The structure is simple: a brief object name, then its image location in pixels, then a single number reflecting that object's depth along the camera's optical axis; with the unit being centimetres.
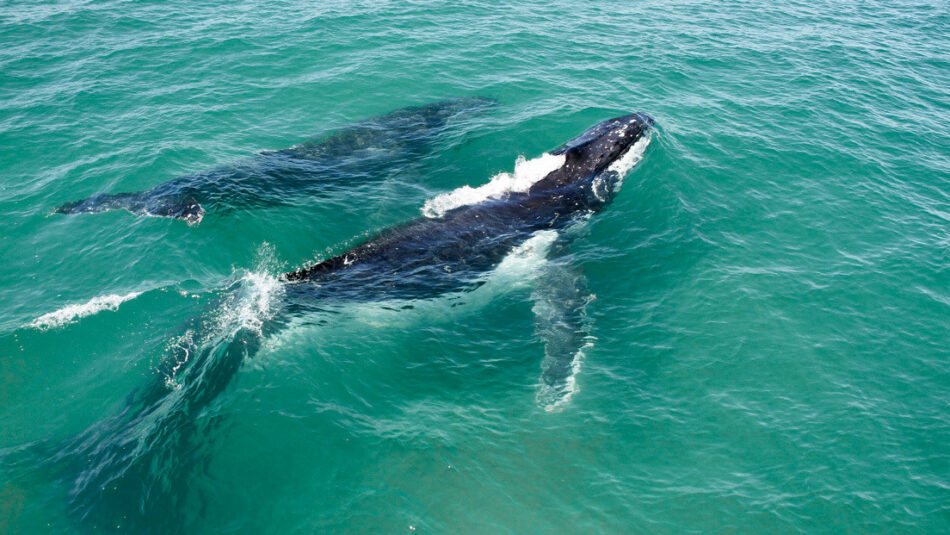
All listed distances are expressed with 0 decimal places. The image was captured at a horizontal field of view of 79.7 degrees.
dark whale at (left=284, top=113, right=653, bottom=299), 2228
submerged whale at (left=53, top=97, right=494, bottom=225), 2797
